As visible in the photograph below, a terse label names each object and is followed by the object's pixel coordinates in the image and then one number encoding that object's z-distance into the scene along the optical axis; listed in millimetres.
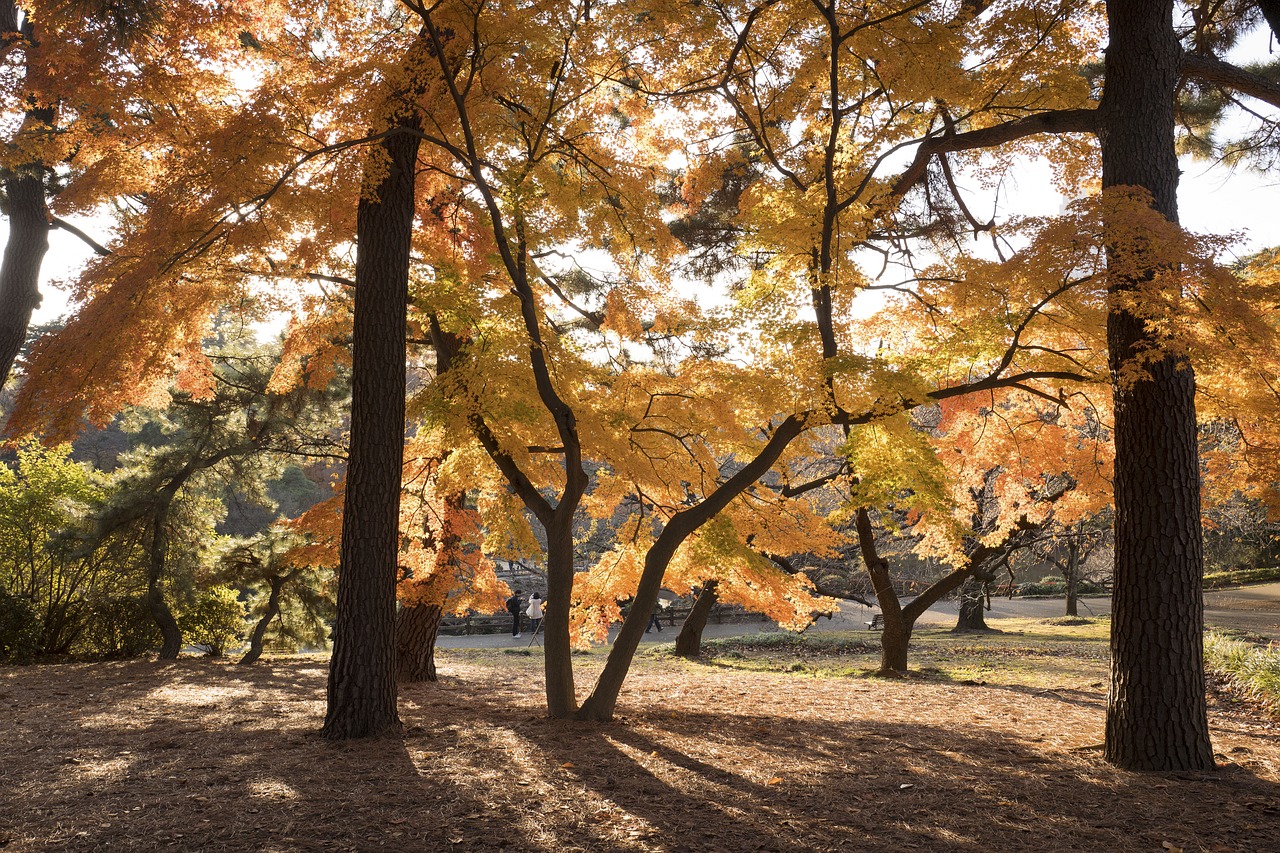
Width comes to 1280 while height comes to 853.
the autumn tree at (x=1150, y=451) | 4941
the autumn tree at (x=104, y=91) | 7133
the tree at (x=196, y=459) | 11461
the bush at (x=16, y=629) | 11039
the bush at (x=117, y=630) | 11656
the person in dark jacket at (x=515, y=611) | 19344
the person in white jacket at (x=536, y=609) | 18736
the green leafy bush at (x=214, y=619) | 12555
